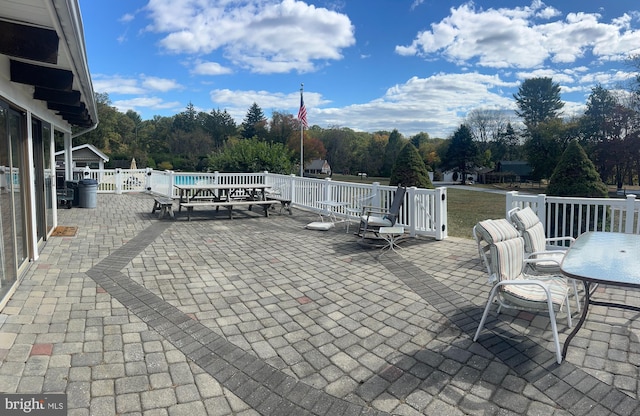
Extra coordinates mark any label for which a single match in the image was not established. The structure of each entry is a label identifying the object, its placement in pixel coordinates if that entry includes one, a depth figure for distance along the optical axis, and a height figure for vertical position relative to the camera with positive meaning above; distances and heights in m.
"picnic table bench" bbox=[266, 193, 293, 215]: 9.65 -0.64
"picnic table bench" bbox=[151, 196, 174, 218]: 8.76 -0.71
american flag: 15.06 +2.55
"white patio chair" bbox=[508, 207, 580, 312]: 3.56 -0.71
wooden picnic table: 8.69 -0.62
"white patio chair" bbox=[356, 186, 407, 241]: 6.35 -0.78
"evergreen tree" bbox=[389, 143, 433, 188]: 10.29 +0.17
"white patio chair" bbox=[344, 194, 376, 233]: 7.52 -0.63
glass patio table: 2.21 -0.61
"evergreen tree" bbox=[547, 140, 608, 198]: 7.16 -0.03
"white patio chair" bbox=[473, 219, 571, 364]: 2.63 -0.80
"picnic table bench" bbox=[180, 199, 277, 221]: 8.52 -0.68
